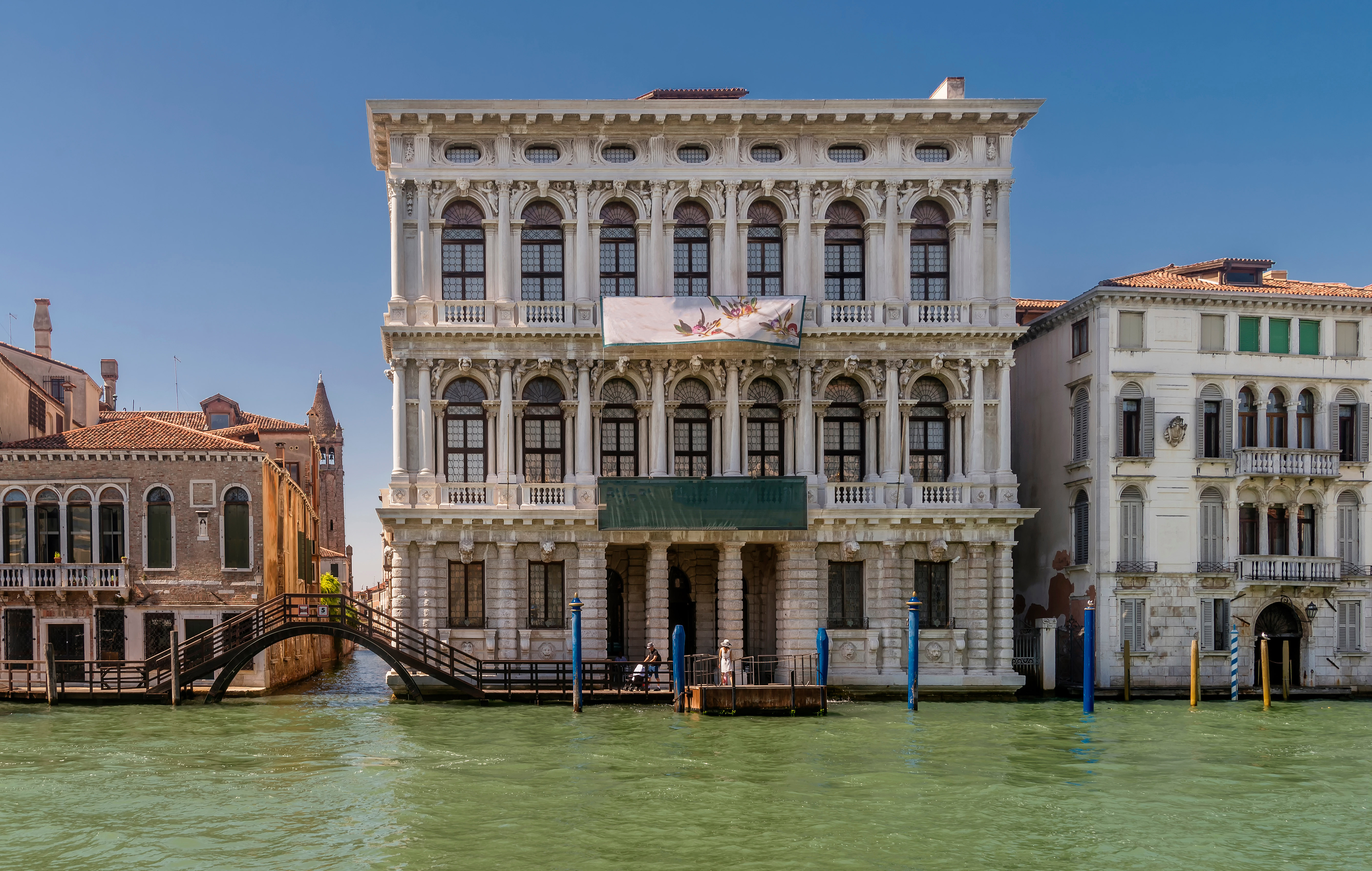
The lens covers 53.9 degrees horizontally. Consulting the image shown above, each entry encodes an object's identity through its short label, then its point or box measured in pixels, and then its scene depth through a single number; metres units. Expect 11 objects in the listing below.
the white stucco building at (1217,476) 33.03
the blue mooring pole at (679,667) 28.69
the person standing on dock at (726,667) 29.41
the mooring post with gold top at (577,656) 28.66
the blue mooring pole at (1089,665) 28.94
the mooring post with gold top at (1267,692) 30.23
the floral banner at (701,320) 31.52
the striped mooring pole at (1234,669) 31.77
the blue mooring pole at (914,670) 29.25
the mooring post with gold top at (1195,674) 30.23
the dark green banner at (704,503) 31.75
